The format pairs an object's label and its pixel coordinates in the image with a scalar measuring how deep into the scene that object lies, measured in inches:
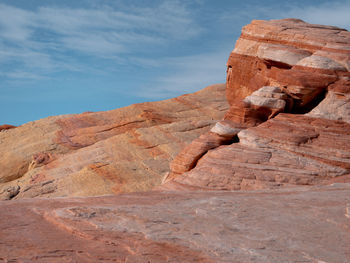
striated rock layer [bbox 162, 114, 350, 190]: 644.7
